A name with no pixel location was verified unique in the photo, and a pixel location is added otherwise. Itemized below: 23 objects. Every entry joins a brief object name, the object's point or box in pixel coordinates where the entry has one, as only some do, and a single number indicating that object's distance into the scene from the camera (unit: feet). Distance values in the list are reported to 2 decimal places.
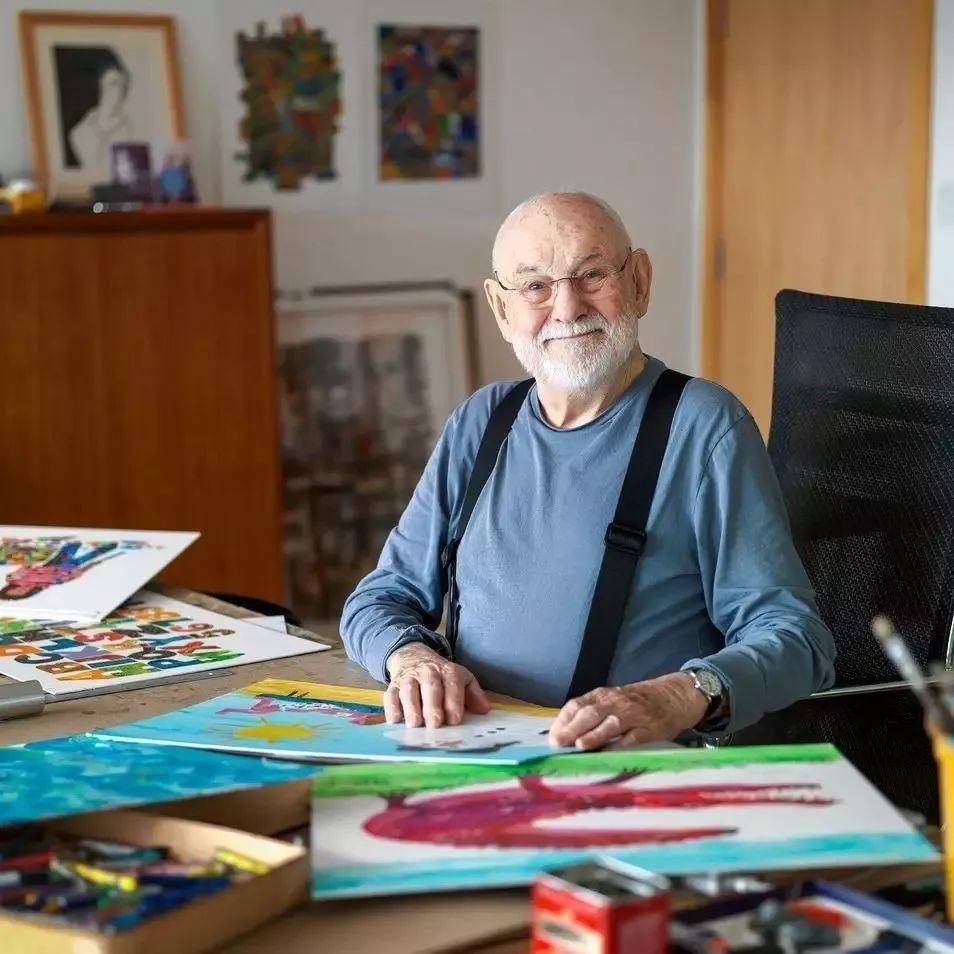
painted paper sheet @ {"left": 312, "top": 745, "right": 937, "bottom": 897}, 3.67
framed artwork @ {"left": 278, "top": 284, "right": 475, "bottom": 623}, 15.83
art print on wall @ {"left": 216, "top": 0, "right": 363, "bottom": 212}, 15.26
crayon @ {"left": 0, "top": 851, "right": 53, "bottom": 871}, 3.67
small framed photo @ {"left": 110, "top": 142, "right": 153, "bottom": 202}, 14.02
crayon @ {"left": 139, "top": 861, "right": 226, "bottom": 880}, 3.58
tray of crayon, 3.34
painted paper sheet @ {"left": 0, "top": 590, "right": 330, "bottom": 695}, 5.69
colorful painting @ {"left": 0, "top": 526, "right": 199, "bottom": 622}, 6.57
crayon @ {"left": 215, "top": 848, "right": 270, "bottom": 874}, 3.62
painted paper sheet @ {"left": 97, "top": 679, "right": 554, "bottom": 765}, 4.52
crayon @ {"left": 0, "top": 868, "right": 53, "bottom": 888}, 3.58
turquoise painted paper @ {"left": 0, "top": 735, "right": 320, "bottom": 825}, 3.94
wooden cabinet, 13.08
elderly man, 5.80
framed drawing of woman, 14.40
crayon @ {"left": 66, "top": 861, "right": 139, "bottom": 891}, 3.51
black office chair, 6.56
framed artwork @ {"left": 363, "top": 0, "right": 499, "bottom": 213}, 15.88
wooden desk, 3.51
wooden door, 13.70
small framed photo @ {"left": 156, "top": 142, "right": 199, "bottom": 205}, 14.16
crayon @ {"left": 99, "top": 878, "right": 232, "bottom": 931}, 3.30
